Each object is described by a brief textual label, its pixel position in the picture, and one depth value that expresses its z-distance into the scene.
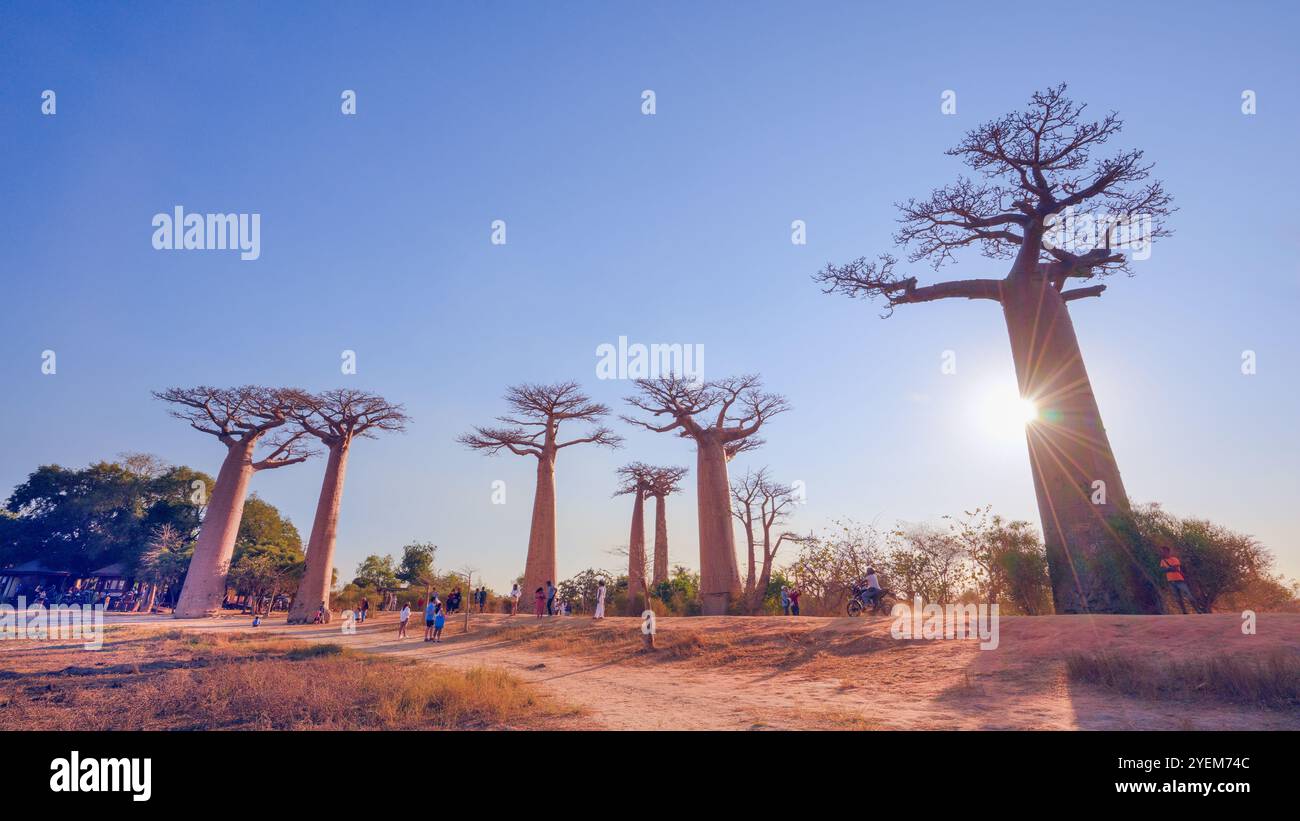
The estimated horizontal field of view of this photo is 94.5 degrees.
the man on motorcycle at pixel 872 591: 15.11
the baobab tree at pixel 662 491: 33.69
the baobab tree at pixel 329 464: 27.53
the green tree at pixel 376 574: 45.66
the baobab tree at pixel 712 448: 24.11
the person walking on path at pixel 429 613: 18.67
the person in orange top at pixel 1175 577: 10.54
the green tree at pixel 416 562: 47.71
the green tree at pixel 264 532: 39.34
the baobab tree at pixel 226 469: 28.84
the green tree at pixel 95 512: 40.94
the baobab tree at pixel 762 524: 25.84
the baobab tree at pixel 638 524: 28.46
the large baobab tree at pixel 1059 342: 11.77
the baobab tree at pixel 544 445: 28.84
